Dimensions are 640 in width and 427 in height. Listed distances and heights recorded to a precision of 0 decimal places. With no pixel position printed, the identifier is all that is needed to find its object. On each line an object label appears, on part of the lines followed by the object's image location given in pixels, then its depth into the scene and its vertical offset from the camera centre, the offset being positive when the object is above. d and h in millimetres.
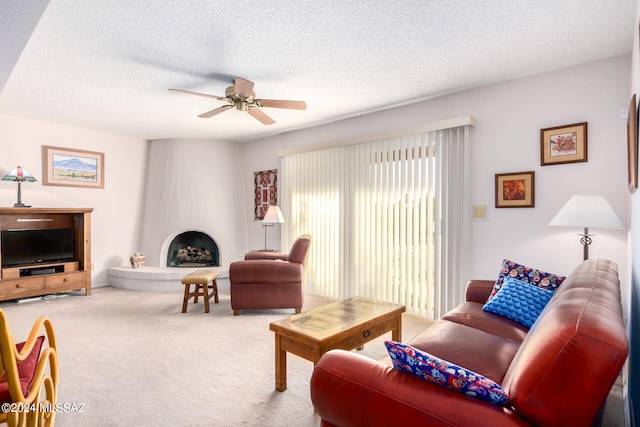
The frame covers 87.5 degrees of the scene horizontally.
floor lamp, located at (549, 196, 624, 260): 2291 -21
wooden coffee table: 2059 -766
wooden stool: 3992 -824
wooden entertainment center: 4289 -700
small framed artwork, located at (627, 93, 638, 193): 1764 +375
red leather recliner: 3836 -833
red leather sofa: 880 -540
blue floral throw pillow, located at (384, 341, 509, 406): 1041 -545
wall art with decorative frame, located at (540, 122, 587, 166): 2852 +591
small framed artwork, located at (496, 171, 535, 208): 3120 +211
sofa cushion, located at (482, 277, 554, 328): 2205 -615
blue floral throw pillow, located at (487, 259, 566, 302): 2355 -479
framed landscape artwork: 4875 +717
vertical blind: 3590 -67
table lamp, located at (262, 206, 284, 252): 5117 -47
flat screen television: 4363 -435
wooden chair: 1227 -731
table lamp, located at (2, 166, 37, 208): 4362 +491
